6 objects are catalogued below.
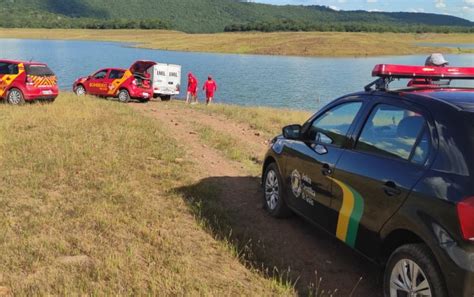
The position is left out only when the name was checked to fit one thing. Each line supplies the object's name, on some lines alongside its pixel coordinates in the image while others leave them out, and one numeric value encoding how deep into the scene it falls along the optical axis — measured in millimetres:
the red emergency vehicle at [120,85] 22797
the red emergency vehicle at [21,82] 17031
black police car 3479
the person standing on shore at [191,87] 25234
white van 25656
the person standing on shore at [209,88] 24594
